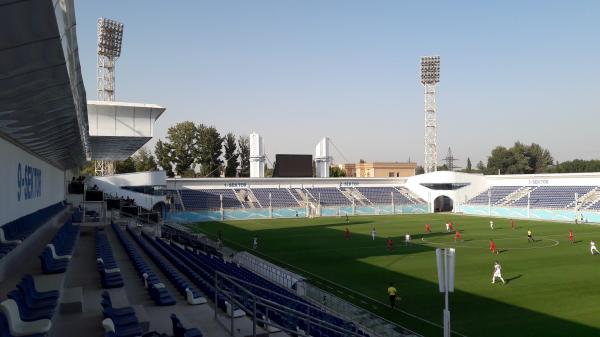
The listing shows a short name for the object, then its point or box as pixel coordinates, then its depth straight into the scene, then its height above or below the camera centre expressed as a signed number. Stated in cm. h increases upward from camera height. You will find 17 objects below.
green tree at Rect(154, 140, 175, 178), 8938 +487
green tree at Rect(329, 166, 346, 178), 10486 +280
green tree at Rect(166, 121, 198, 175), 8975 +796
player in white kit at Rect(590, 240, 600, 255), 2850 -398
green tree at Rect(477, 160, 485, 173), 14690 +610
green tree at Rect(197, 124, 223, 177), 9138 +714
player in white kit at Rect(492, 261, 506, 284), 2120 -402
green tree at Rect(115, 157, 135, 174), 8791 +352
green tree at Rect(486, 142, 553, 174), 11312 +601
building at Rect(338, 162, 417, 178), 11419 +379
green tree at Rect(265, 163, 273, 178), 11892 +357
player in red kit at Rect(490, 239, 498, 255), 3002 -413
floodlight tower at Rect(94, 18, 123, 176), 5903 +1714
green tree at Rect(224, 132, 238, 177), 9700 +615
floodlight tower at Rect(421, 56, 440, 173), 7569 +1285
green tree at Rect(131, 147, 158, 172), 9349 +488
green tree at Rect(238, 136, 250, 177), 10194 +625
